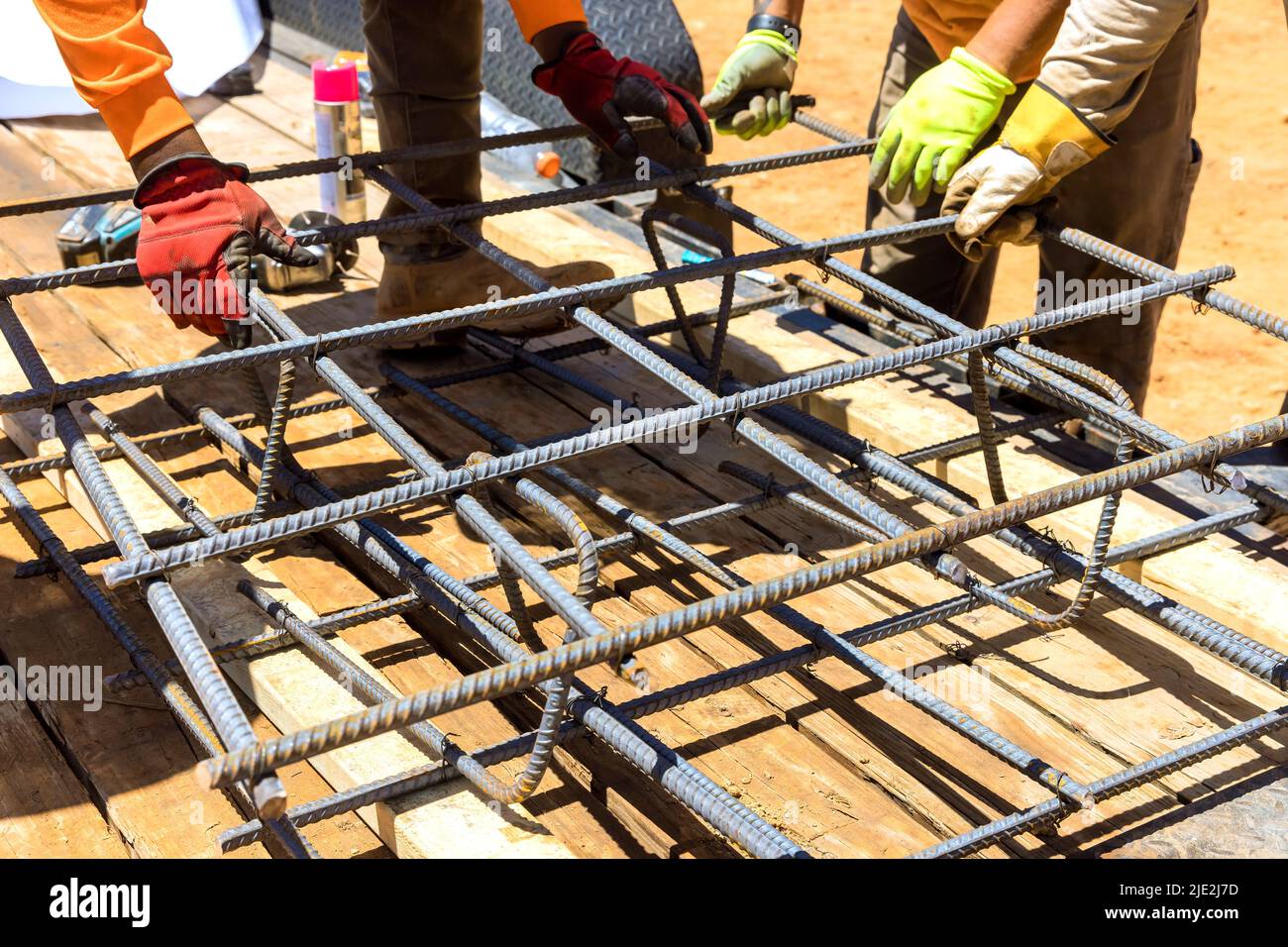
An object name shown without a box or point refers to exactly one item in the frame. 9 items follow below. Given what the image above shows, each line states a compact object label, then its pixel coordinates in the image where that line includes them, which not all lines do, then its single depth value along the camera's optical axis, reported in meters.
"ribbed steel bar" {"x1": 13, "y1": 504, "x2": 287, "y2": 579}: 2.82
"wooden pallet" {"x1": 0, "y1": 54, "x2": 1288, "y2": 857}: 2.29
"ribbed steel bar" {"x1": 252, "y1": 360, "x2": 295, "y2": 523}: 2.64
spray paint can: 4.65
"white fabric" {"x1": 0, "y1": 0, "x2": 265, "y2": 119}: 5.50
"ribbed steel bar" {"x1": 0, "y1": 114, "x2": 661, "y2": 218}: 3.26
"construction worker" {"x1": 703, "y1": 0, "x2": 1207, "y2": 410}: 2.91
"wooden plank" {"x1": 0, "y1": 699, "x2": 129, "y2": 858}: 2.24
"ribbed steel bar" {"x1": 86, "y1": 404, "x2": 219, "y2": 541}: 2.81
